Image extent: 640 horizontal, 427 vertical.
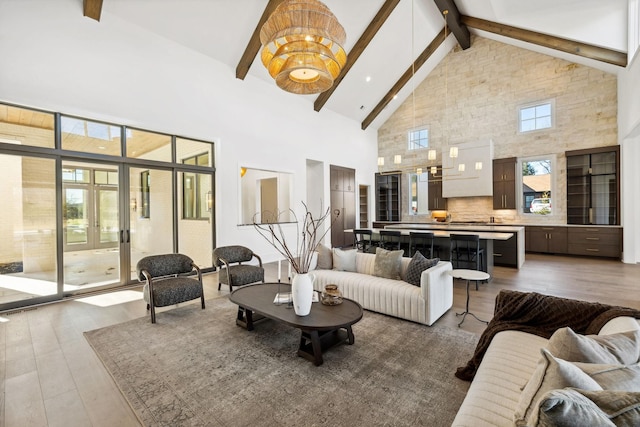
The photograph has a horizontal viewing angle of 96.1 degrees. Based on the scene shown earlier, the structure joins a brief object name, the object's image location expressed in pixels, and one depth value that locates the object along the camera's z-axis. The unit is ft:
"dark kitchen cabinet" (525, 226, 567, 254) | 25.04
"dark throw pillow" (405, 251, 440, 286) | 11.77
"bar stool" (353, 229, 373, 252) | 22.75
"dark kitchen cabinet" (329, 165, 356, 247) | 32.01
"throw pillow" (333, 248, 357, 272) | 15.02
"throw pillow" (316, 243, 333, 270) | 15.67
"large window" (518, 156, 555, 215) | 26.73
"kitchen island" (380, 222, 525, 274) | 19.19
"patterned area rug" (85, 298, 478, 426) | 6.49
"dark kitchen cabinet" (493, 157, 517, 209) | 27.94
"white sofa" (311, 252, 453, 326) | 10.94
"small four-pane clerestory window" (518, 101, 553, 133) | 26.73
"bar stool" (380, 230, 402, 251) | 21.17
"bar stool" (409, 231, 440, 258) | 19.12
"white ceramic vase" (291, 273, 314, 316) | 8.87
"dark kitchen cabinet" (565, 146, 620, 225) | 23.36
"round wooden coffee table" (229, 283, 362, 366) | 8.46
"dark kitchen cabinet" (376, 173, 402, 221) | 36.50
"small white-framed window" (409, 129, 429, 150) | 34.40
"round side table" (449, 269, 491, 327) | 10.91
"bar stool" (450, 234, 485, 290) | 17.06
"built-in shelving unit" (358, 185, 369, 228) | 37.76
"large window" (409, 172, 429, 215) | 34.14
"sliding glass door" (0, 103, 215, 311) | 13.70
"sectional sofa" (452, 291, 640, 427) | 2.78
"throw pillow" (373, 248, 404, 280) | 13.11
